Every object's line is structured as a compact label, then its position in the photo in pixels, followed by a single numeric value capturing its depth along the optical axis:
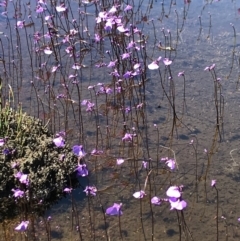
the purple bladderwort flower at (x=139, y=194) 2.85
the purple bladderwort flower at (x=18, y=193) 2.90
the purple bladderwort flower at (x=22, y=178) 2.83
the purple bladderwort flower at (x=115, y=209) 2.69
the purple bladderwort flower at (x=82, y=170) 3.04
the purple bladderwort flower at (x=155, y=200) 2.75
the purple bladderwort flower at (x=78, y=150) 2.78
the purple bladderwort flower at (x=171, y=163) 2.96
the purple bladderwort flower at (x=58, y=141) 2.91
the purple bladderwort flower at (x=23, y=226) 2.70
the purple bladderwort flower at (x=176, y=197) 2.29
